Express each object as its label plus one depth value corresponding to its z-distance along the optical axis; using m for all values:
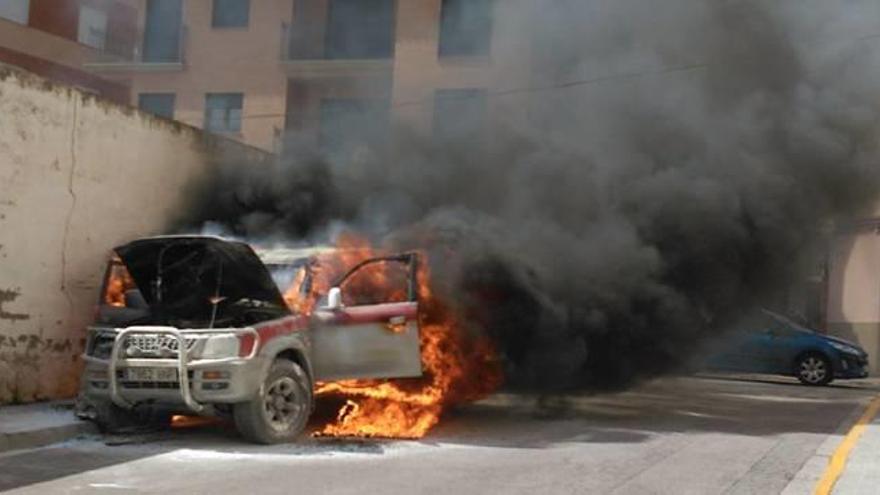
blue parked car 14.64
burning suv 6.71
